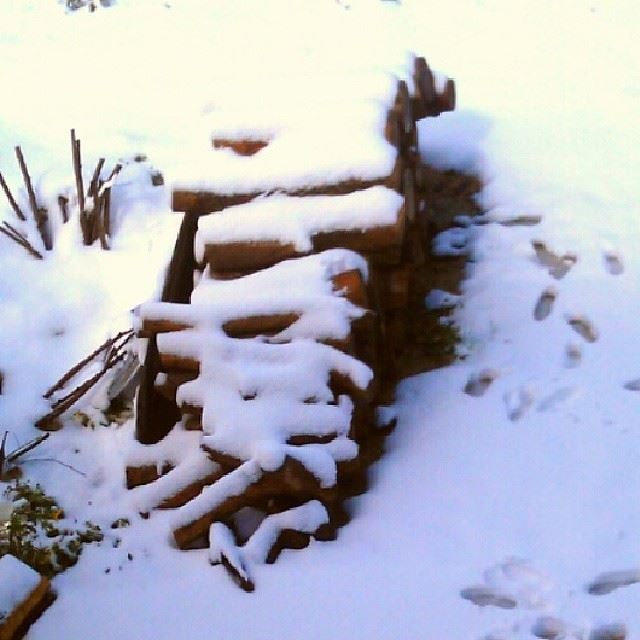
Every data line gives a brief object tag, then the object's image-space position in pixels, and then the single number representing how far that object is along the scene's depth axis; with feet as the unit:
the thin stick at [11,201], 14.26
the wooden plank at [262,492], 8.67
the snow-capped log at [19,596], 7.93
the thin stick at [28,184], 14.17
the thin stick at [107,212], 14.28
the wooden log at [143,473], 9.77
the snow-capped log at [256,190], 10.28
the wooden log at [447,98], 13.92
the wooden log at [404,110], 11.91
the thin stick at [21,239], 13.96
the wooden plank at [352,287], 9.72
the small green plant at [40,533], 9.04
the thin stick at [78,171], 14.02
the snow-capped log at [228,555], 8.38
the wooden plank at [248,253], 10.19
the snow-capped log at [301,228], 10.06
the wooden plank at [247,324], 9.62
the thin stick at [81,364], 11.55
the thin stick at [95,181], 14.29
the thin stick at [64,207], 14.52
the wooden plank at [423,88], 13.52
